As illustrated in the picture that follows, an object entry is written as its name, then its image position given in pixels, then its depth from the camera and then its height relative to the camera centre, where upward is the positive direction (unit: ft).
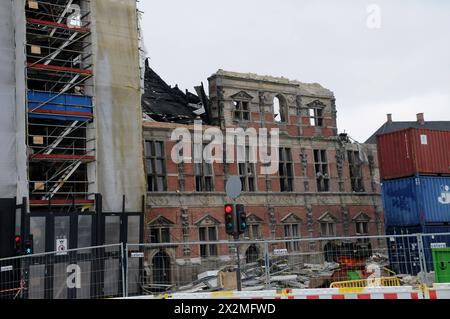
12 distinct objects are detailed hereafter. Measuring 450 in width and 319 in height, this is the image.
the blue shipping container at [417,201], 82.84 +3.07
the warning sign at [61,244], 66.89 -0.25
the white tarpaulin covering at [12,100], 67.05 +18.37
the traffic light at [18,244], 60.59 +0.03
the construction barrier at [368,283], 51.69 -6.25
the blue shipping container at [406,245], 65.78 -3.14
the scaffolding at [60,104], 72.59 +18.93
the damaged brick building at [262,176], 88.89 +10.44
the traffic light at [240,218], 48.01 +1.17
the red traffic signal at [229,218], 48.06 +1.24
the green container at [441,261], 51.16 -4.04
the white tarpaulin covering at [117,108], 77.82 +19.49
